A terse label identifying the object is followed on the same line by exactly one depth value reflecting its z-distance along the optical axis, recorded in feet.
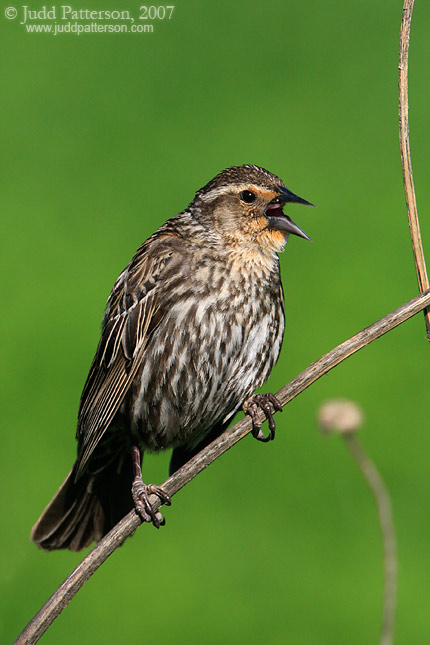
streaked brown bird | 23.65
